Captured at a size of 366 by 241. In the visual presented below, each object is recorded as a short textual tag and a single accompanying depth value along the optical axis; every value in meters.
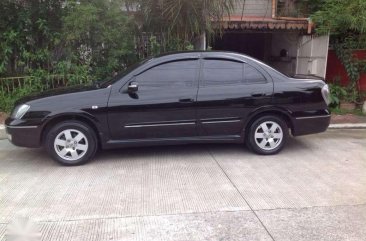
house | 9.47
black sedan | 5.49
